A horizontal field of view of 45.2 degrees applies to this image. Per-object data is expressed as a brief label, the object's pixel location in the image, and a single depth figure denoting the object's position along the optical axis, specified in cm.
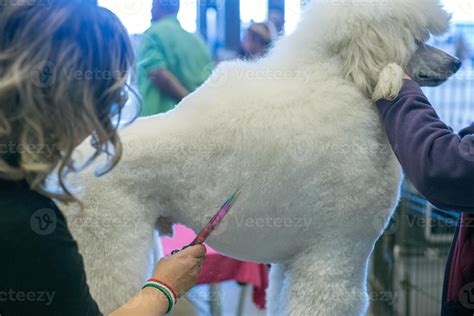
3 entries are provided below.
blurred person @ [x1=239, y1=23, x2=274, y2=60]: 209
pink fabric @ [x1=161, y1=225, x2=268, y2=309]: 188
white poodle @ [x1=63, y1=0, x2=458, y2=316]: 101
